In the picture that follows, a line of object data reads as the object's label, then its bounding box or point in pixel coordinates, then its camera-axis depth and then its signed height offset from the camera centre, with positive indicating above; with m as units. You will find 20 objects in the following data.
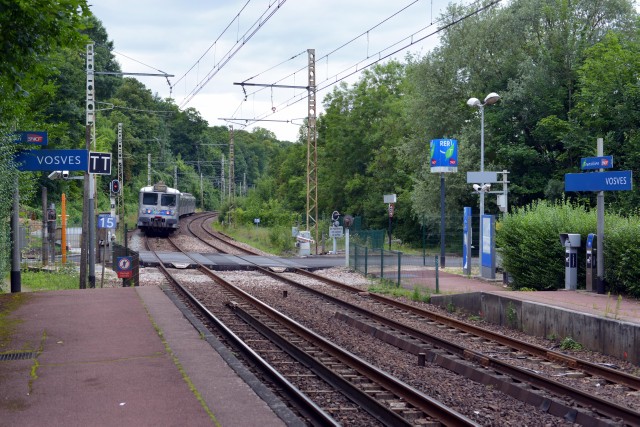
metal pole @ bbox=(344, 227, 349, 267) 30.39 -1.35
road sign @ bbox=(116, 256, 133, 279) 19.73 -1.39
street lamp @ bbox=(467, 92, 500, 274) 24.52 +3.87
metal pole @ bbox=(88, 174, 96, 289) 21.20 -0.86
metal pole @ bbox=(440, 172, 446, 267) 29.59 -0.71
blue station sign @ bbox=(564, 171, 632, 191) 16.25 +0.83
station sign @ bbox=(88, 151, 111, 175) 19.22 +1.36
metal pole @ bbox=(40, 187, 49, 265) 28.75 -0.84
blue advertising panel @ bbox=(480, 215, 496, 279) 22.80 -0.95
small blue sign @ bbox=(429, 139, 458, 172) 30.14 +2.45
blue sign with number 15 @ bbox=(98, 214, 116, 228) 28.28 -0.23
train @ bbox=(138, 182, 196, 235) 50.22 +0.49
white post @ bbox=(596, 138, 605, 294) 16.78 -0.59
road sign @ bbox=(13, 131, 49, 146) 16.27 +1.70
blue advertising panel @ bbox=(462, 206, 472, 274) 25.34 -0.88
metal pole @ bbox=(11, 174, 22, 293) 18.17 -0.83
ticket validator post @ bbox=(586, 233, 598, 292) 17.38 -1.11
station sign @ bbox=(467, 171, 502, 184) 24.56 +1.32
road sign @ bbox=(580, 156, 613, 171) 16.62 +1.24
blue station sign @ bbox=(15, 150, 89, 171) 16.80 +1.26
